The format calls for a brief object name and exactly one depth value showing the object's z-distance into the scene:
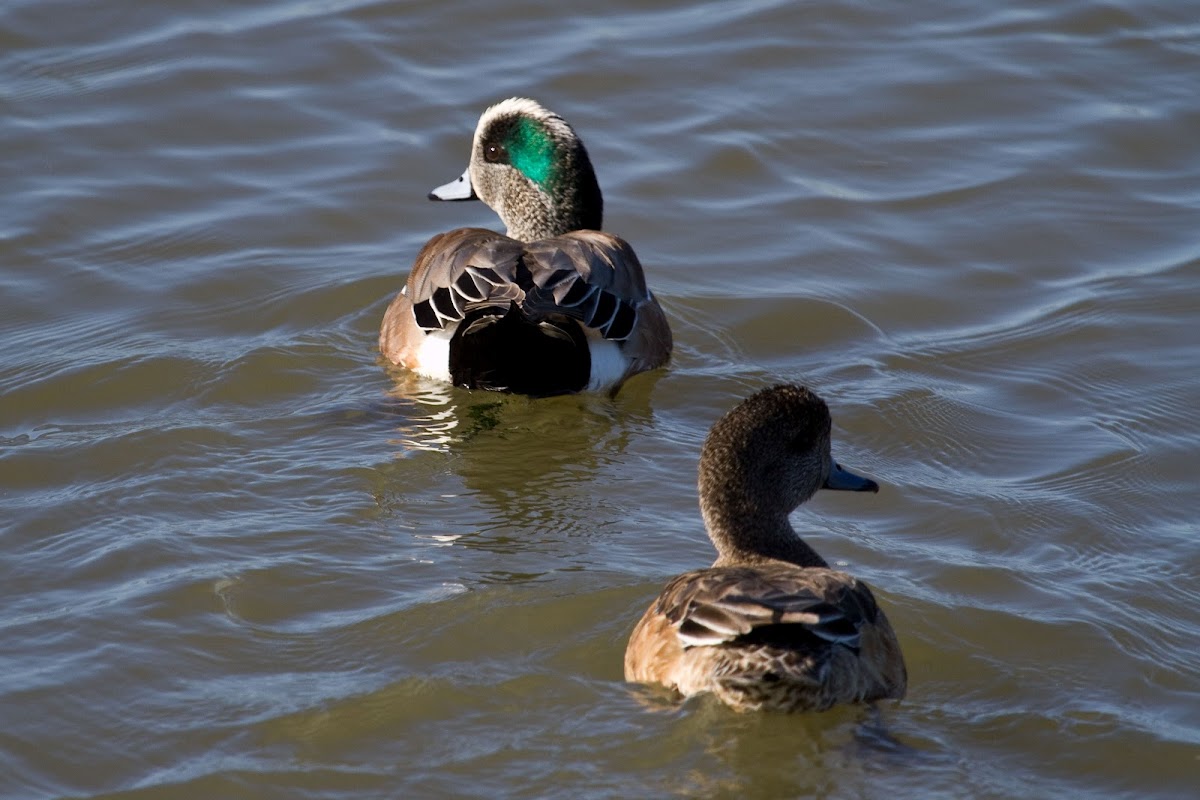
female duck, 10.22
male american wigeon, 15.90
